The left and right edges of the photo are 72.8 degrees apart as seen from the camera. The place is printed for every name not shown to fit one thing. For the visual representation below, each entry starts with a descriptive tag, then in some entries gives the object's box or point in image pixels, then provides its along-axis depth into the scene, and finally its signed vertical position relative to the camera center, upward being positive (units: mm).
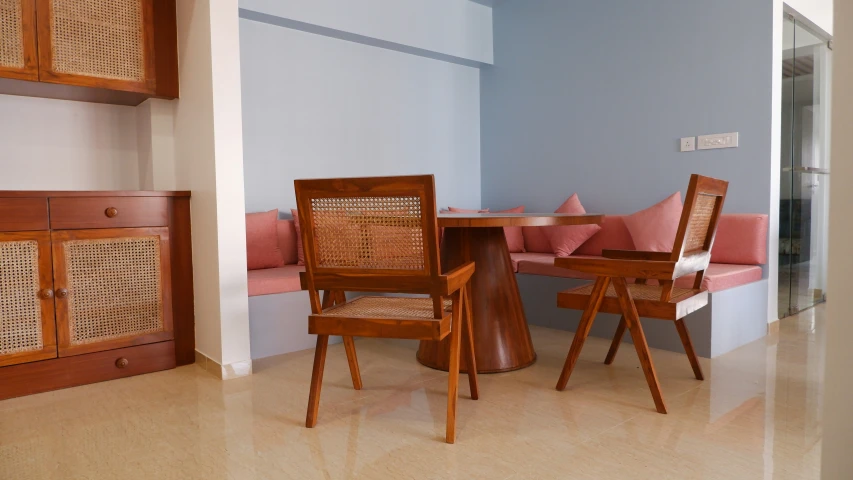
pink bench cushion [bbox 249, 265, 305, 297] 3146 -388
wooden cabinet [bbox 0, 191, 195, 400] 2553 -336
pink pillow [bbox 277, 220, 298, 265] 3910 -195
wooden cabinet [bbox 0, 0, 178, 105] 2650 +824
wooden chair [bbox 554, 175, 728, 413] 2238 -336
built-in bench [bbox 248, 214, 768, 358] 3160 -539
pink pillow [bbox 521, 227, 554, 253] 4491 -272
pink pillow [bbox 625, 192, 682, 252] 3646 -143
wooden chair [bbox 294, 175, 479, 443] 1933 -156
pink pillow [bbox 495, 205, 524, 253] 4582 -263
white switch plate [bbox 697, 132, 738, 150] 3762 +402
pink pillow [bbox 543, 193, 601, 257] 4215 -235
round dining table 2836 -457
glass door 3924 +231
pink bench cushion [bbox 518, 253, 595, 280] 3787 -422
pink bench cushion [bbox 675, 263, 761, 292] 3168 -432
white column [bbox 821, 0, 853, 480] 981 -131
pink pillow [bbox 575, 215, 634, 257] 4066 -245
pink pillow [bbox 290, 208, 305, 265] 3907 -257
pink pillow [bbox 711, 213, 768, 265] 3590 -246
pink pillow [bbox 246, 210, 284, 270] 3591 -189
